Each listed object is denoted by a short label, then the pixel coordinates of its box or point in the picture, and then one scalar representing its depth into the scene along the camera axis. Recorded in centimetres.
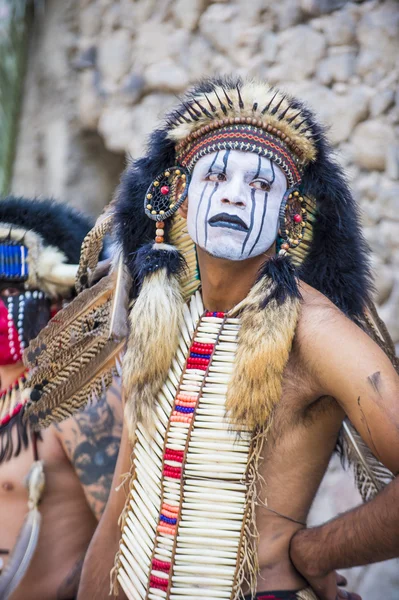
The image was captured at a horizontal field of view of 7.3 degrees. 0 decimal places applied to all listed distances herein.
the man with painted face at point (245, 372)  398
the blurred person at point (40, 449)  433
